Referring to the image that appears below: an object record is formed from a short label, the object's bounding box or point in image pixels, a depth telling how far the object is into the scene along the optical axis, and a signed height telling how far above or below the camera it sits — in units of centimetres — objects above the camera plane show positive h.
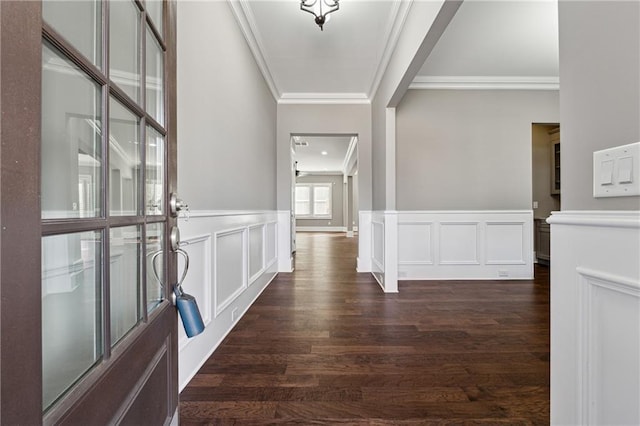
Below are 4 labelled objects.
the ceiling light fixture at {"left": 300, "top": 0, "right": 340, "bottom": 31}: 209 +155
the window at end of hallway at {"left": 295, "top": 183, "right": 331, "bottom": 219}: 1211 +54
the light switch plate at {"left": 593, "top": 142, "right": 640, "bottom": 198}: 59 +9
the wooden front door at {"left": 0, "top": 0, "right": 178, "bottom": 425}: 36 +1
